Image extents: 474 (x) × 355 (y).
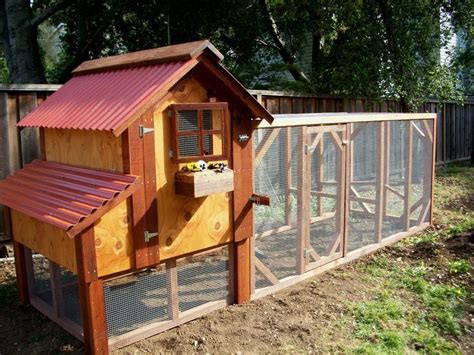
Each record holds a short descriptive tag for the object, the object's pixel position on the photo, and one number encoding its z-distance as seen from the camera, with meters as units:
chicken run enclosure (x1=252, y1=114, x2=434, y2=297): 4.89
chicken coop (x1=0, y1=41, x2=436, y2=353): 3.48
